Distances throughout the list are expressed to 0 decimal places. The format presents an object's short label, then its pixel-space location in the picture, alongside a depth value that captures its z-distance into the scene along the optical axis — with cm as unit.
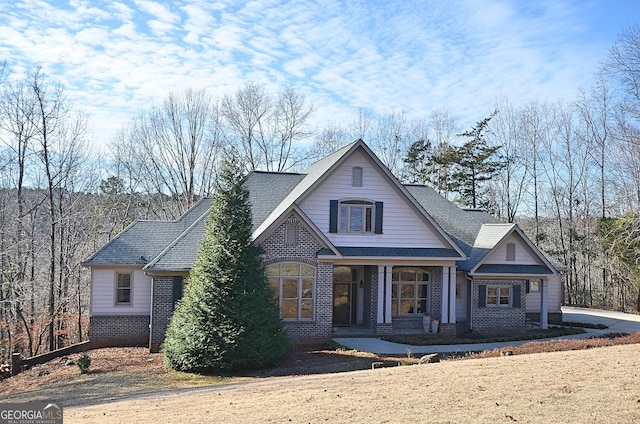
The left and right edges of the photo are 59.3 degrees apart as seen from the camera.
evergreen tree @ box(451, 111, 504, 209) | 4766
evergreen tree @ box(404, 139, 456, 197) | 4834
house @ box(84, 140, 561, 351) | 2070
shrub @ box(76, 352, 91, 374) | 1686
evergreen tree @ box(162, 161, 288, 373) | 1616
